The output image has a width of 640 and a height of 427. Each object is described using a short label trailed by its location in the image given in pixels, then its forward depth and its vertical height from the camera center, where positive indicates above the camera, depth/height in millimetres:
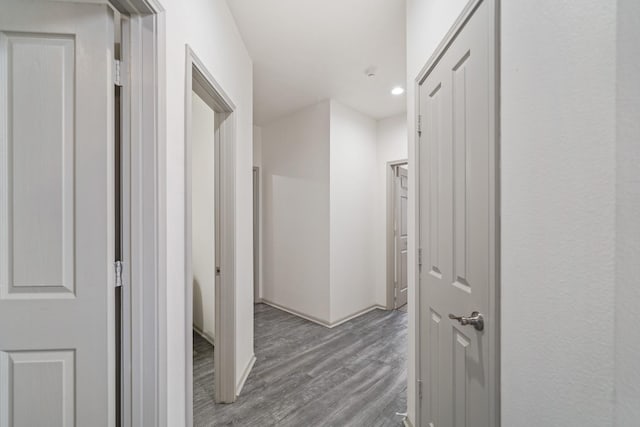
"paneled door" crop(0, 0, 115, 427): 915 -17
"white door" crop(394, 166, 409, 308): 3869 -312
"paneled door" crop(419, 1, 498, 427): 901 -74
